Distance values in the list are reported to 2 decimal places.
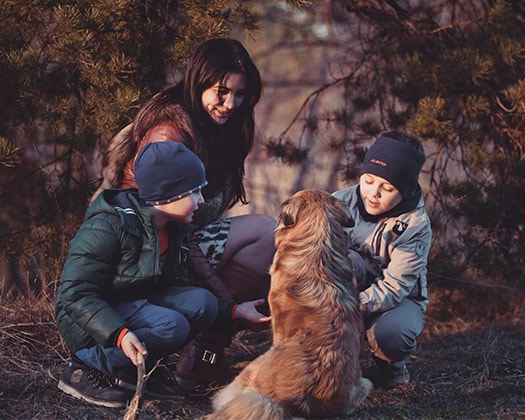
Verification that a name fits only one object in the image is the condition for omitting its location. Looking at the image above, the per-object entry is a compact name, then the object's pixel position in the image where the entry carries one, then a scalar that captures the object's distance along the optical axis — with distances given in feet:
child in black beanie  14.76
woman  15.12
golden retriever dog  12.06
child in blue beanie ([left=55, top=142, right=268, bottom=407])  12.42
